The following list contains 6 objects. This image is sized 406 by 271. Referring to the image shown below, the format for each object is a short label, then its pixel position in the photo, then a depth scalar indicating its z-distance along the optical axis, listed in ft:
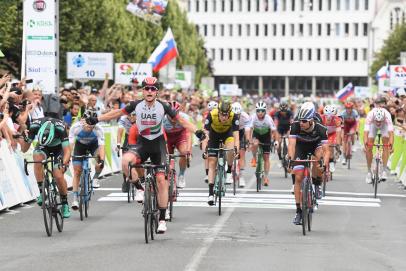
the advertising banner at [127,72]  145.89
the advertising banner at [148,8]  167.63
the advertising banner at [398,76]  152.56
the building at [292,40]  550.36
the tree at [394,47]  322.14
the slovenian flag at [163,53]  148.56
